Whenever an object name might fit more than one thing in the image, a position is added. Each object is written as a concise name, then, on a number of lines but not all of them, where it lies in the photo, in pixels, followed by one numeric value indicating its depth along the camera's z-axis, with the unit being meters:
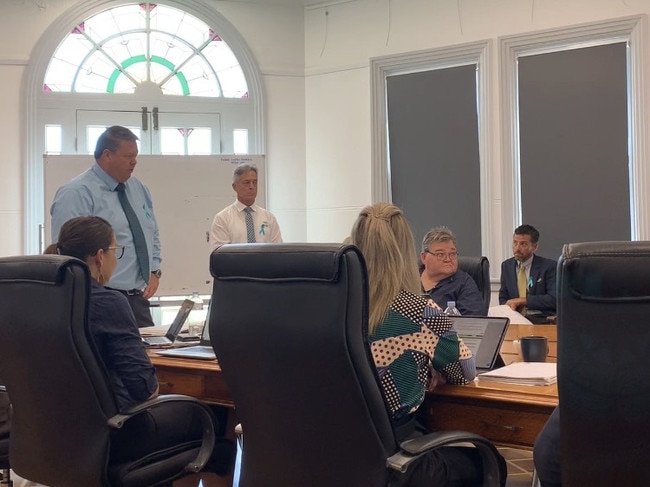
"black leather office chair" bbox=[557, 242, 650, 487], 1.33
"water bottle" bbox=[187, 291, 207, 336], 3.30
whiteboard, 6.27
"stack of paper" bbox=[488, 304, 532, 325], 3.78
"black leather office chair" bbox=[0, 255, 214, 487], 2.01
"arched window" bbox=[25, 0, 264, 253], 6.35
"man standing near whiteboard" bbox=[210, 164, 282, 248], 5.42
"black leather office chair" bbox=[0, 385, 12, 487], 2.50
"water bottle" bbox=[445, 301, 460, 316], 3.00
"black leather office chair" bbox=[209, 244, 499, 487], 1.64
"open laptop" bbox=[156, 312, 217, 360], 2.69
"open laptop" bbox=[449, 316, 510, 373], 2.37
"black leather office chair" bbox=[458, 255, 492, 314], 4.06
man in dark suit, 5.46
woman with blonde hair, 1.82
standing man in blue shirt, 3.66
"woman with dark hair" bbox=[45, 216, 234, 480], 2.12
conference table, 1.89
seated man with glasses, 3.65
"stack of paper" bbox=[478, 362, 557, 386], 2.06
